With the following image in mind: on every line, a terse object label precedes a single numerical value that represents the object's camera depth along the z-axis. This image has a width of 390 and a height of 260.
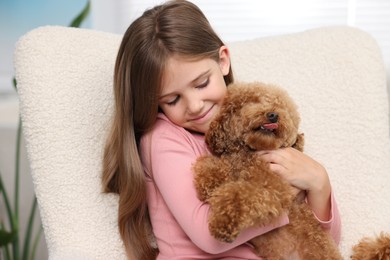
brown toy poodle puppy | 0.84
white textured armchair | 1.10
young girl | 0.98
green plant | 1.55
